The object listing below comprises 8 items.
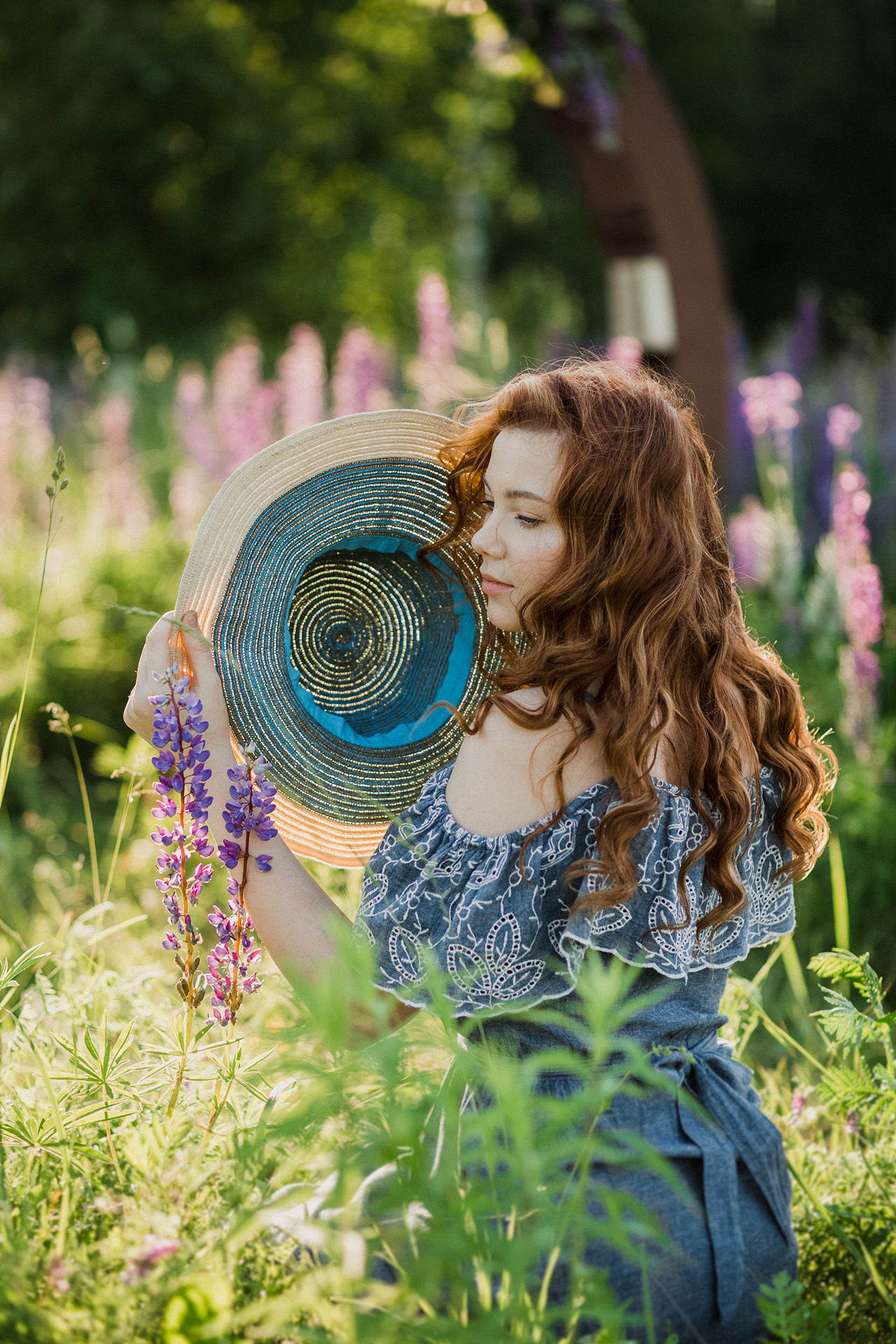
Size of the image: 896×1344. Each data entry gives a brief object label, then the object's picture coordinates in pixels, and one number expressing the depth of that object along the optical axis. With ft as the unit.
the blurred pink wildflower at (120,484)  17.24
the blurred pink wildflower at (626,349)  14.85
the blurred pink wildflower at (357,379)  16.02
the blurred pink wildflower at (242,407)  16.26
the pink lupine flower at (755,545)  13.35
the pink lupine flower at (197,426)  17.87
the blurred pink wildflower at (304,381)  15.39
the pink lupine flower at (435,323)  15.01
